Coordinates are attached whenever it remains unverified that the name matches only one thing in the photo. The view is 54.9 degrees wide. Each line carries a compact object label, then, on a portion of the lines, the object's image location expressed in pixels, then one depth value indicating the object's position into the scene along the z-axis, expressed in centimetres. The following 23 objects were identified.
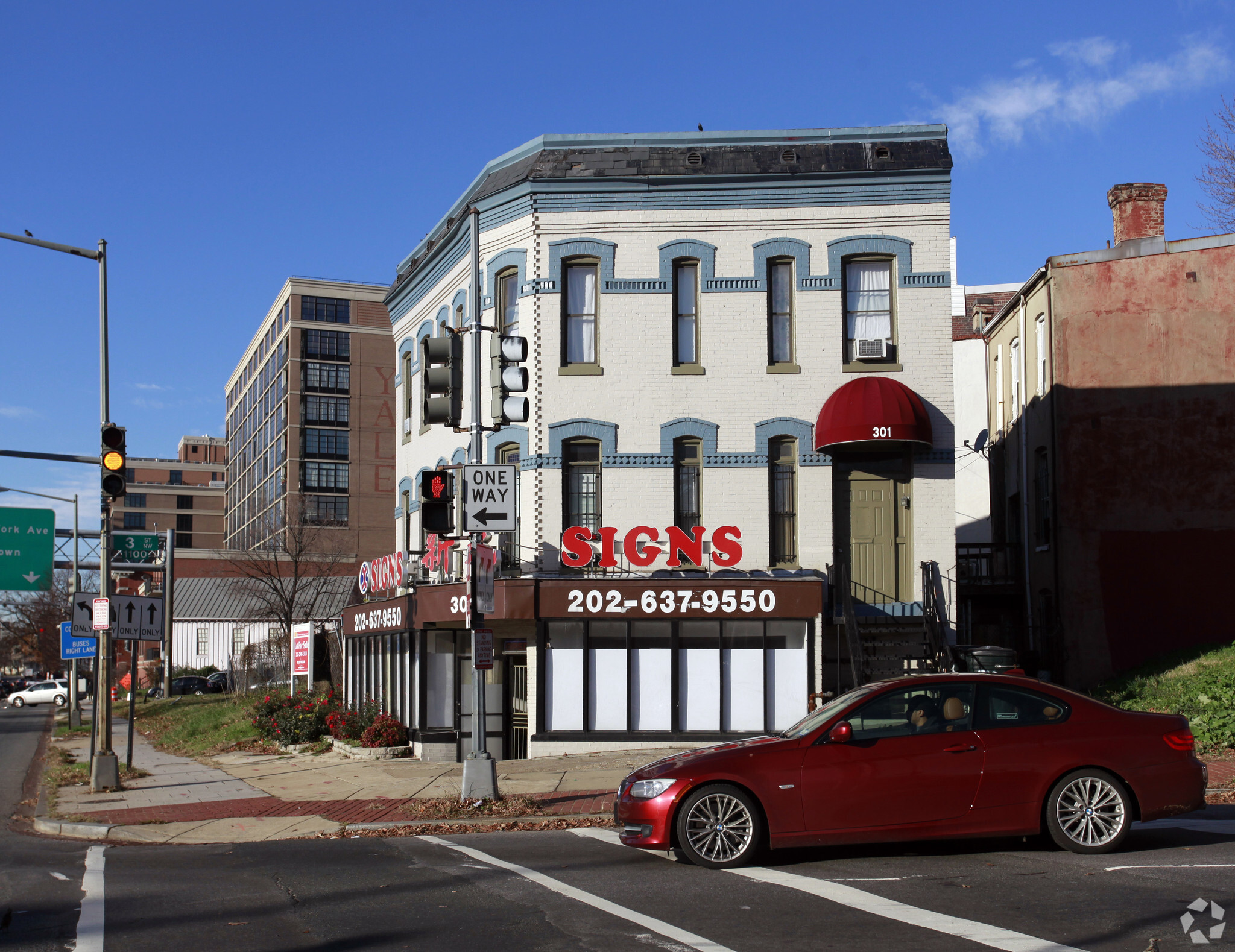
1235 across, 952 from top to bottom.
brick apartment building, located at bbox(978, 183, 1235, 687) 2330
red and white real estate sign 2589
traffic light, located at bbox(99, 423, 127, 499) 1739
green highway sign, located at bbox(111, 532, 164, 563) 3779
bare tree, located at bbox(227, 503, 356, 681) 5425
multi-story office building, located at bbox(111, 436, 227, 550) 13500
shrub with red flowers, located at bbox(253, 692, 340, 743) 2306
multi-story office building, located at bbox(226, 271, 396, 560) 9850
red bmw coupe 935
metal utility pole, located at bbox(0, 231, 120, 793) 1720
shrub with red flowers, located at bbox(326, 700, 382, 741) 2195
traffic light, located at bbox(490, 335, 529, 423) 1287
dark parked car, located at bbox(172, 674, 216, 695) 6309
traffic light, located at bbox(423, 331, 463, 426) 1280
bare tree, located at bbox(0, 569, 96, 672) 7356
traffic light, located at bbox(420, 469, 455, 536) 1316
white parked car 6512
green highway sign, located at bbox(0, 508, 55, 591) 2695
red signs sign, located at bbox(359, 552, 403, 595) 2306
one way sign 1401
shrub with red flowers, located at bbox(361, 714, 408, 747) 2098
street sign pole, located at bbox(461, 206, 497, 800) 1376
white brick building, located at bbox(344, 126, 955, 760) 2048
